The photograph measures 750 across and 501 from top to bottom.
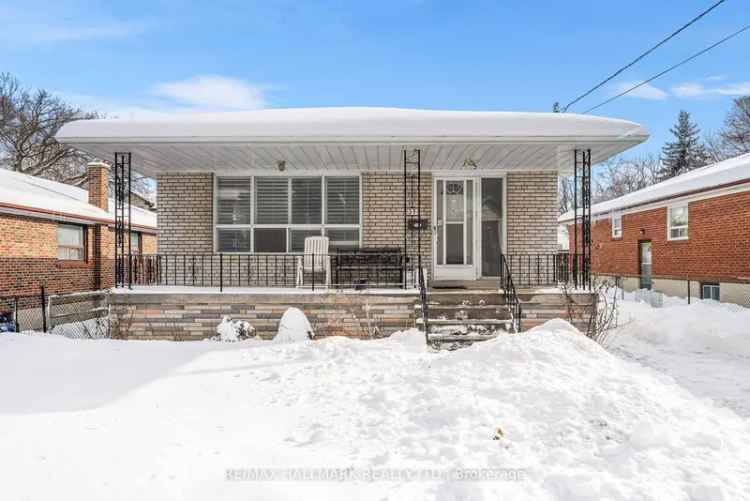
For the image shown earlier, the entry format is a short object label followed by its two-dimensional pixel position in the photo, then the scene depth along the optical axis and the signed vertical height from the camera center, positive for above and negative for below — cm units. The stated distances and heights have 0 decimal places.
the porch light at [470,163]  852 +181
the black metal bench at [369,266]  834 -26
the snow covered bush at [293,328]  688 -119
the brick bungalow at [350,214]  882 +86
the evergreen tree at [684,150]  3650 +870
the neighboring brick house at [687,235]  1216 +55
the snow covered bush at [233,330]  712 -127
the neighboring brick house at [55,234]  1103 +62
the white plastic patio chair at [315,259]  869 -11
